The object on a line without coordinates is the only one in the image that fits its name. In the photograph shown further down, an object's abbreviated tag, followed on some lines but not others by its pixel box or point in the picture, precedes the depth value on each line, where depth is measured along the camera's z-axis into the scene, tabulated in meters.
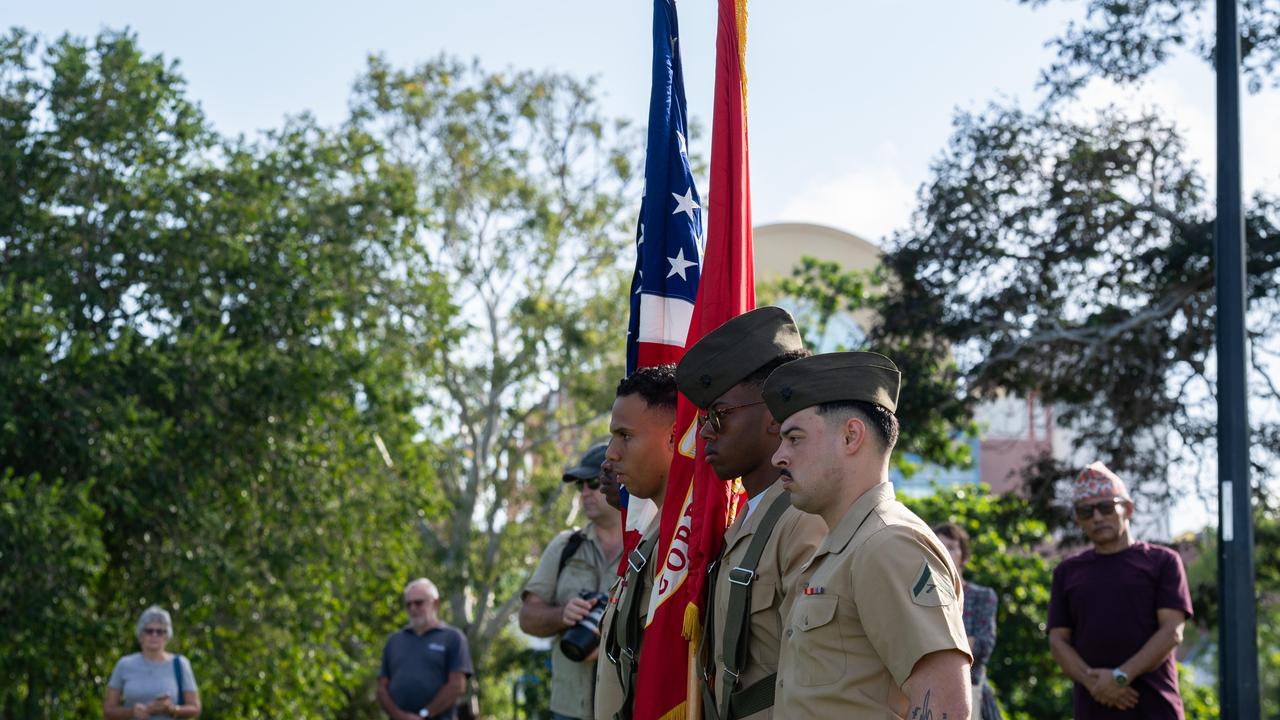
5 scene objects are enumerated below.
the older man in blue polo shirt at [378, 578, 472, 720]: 10.45
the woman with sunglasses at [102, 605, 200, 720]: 10.32
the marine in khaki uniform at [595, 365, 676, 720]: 4.82
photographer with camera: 6.73
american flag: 5.33
